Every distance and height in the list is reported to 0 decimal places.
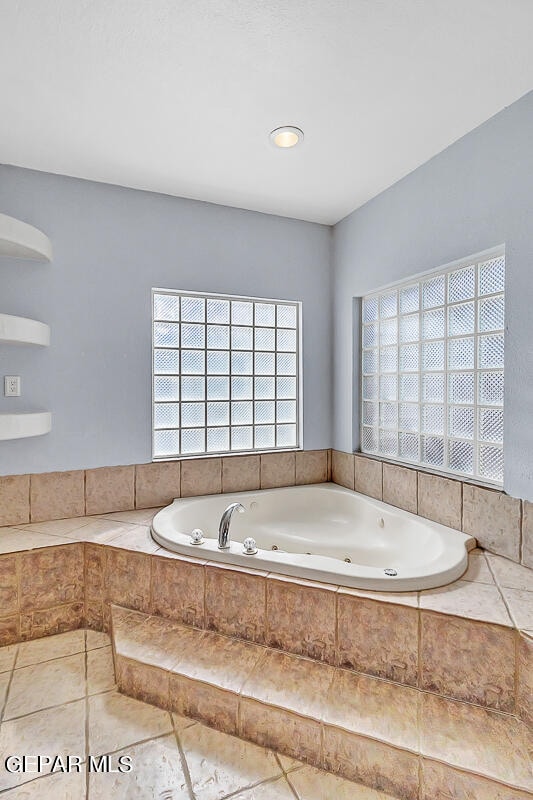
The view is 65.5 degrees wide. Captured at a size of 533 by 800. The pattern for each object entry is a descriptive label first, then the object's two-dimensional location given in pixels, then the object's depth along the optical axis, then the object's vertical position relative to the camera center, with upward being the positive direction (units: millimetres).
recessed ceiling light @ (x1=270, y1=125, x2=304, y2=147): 1948 +1229
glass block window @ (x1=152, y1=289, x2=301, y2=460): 2730 +127
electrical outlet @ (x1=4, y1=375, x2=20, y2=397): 2248 +33
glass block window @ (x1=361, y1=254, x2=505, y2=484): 1983 +125
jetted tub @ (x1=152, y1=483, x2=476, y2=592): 1655 -742
